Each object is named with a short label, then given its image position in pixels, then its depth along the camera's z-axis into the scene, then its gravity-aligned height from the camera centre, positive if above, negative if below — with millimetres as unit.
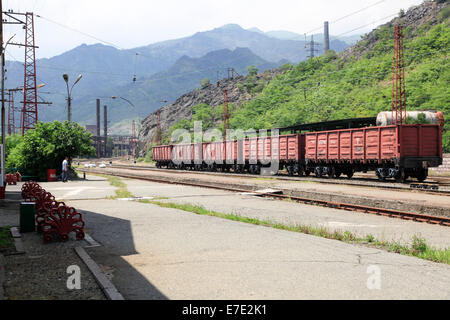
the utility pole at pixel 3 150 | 17719 +665
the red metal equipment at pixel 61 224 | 8438 -1272
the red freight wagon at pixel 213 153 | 39938 +1116
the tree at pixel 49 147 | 29109 +1270
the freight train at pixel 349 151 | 21797 +801
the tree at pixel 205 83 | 157125 +31989
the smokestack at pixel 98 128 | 160125 +15079
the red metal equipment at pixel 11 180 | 25922 -1005
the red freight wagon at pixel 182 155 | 46844 +1152
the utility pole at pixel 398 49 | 25016 +8712
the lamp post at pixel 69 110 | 31281 +4327
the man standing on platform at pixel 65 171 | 27297 -463
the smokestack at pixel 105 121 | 163825 +18397
